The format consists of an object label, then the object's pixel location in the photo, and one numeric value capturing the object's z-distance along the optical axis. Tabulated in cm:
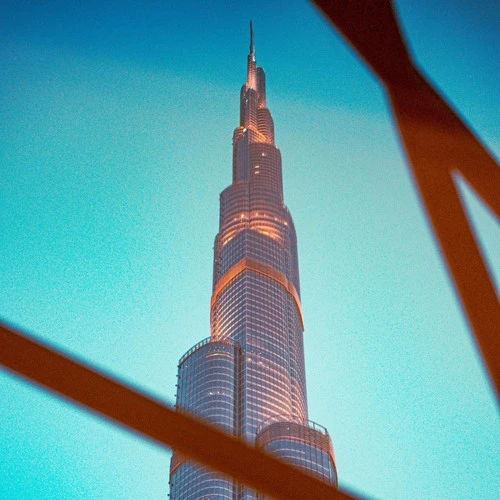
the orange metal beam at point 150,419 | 1284
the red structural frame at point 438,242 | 1290
